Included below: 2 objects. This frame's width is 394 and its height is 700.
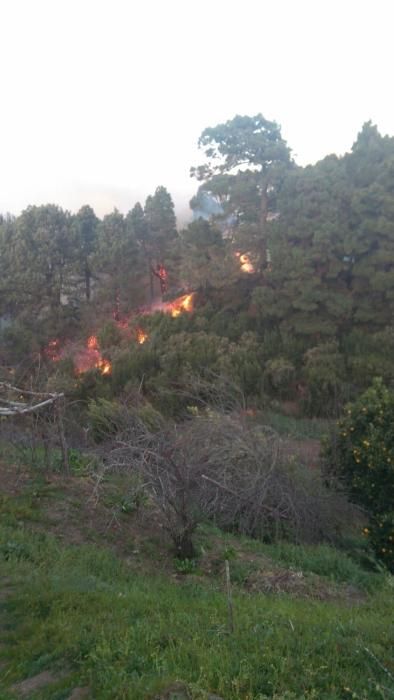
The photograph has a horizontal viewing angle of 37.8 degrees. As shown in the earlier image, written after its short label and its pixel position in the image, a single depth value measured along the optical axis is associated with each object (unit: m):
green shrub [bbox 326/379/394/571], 7.93
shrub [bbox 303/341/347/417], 18.89
